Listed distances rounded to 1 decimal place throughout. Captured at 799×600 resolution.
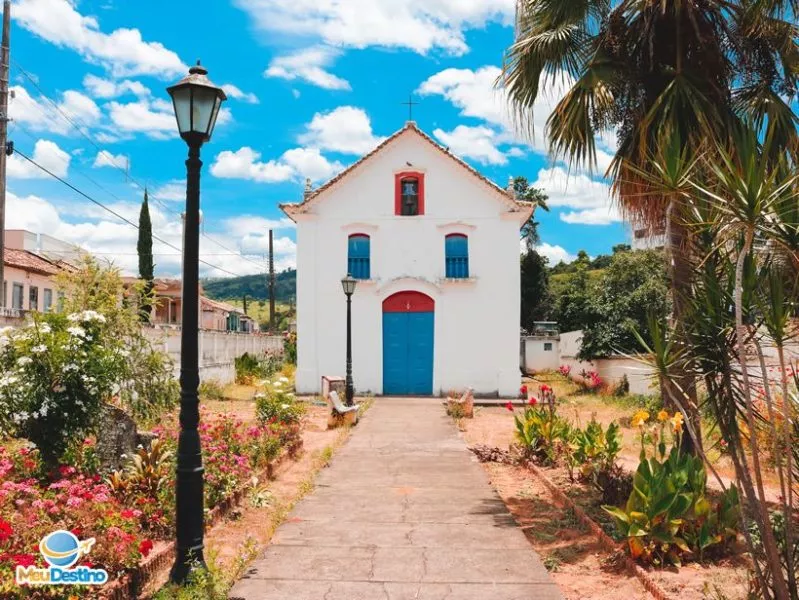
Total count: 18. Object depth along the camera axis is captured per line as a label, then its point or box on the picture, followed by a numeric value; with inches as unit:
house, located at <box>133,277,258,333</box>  1991.9
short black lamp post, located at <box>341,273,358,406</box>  689.0
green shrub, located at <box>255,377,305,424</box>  502.9
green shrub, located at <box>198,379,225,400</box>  800.9
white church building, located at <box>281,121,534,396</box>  885.8
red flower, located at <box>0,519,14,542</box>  185.8
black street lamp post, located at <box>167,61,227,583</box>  210.4
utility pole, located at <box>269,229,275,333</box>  1587.1
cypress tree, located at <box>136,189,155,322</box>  1631.4
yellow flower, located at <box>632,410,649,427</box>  262.7
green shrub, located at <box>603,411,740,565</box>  226.1
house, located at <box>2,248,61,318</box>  1178.6
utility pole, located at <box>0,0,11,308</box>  721.0
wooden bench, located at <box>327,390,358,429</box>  612.4
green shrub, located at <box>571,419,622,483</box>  333.4
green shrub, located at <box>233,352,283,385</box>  1012.6
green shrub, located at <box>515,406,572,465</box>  422.0
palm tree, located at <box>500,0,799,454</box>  310.7
